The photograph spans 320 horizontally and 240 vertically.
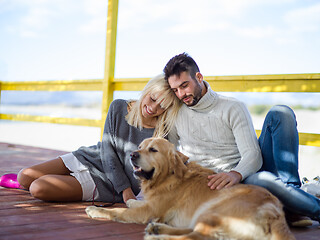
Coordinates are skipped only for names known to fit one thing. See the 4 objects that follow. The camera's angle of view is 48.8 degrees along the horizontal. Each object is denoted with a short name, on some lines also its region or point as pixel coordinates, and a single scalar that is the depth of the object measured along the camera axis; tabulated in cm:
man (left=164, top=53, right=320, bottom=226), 230
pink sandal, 316
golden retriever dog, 177
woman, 275
